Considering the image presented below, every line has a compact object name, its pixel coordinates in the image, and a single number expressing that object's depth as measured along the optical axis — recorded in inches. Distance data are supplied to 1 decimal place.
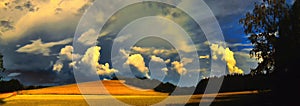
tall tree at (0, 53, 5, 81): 2544.8
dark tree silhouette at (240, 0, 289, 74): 1732.3
